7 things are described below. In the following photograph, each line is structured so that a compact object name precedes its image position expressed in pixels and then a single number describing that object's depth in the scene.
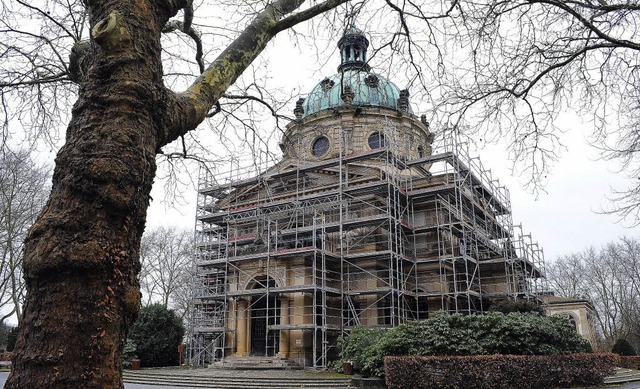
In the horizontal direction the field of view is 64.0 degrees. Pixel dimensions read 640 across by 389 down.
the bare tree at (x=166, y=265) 45.12
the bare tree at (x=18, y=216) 26.20
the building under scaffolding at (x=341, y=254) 25.77
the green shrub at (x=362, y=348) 16.33
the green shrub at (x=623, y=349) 29.98
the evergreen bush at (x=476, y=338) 15.34
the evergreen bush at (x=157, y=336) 29.02
